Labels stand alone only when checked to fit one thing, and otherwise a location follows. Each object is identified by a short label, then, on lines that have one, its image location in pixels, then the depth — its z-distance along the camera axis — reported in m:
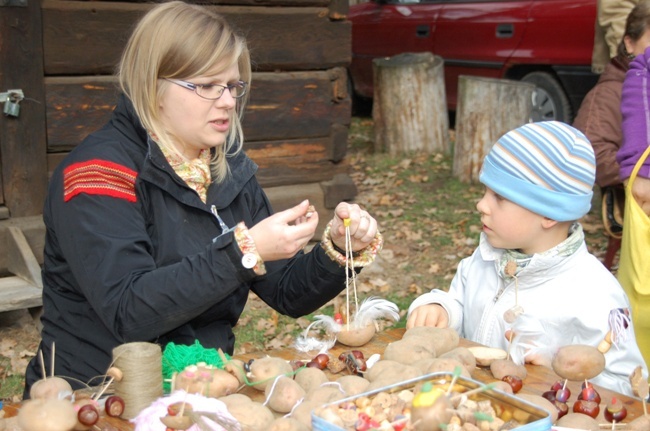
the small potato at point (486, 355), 2.17
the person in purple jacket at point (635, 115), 3.31
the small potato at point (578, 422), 1.79
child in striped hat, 2.35
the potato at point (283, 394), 1.82
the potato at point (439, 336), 2.14
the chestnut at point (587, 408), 1.89
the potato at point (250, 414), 1.69
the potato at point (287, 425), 1.63
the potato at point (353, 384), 1.83
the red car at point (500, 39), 7.75
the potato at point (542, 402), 1.82
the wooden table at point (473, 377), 1.86
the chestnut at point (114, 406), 1.83
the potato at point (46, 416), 1.61
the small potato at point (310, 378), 1.91
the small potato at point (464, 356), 2.04
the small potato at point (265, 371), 1.92
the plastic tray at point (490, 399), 1.55
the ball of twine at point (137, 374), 1.82
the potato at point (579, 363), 2.03
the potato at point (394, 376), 1.82
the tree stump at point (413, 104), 8.78
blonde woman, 2.16
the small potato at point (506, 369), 2.08
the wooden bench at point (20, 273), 4.42
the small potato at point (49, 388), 1.85
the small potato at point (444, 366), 1.84
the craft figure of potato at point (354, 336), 2.27
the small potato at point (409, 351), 2.01
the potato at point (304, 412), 1.71
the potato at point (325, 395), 1.78
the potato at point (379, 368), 1.91
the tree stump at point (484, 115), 7.86
